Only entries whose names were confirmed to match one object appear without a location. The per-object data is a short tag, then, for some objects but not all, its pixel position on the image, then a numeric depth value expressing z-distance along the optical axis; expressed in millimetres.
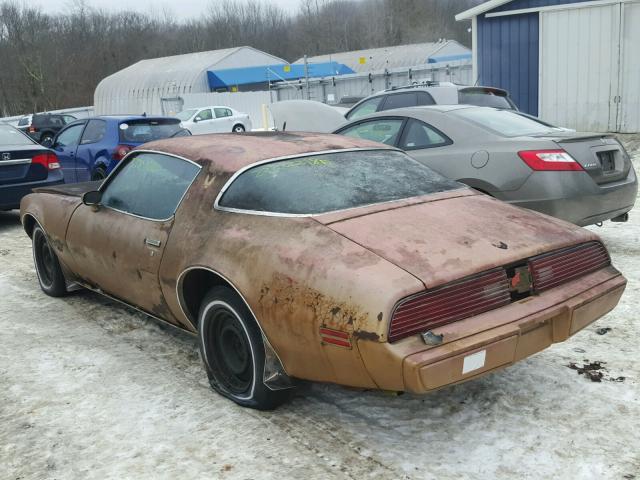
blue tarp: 41562
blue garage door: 15117
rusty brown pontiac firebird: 2625
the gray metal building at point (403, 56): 47094
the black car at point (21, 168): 8695
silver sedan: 5266
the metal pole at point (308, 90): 26297
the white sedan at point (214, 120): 22892
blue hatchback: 10156
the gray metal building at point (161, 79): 41875
